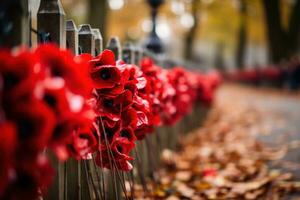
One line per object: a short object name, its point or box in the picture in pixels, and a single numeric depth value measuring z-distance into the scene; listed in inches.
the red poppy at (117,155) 85.9
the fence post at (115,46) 119.3
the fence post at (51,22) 77.1
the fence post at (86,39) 96.7
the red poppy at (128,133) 88.8
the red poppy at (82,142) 63.7
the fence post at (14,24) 58.6
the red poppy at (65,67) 54.0
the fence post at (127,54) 132.3
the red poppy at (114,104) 83.4
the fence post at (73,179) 92.7
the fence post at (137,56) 141.9
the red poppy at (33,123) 48.2
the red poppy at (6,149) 44.4
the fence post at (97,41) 104.1
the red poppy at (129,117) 87.8
